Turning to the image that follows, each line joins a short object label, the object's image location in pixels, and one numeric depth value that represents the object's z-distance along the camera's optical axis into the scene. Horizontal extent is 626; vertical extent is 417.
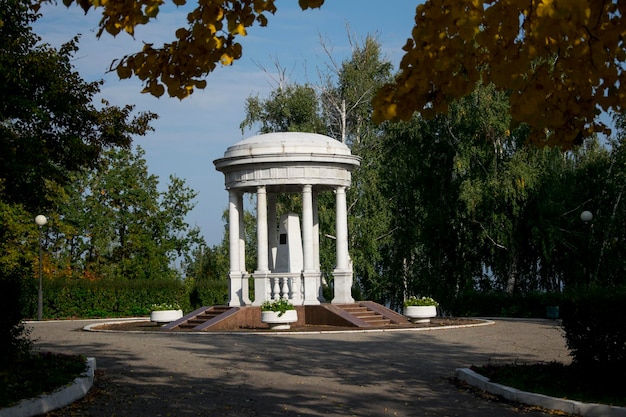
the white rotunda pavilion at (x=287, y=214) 26.17
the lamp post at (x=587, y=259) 36.28
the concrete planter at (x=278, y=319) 23.84
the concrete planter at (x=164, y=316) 27.44
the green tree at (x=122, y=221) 46.28
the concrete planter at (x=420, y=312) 26.34
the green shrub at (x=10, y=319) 11.43
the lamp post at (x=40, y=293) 31.61
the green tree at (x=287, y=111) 44.53
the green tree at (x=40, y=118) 18.77
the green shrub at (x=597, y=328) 10.41
